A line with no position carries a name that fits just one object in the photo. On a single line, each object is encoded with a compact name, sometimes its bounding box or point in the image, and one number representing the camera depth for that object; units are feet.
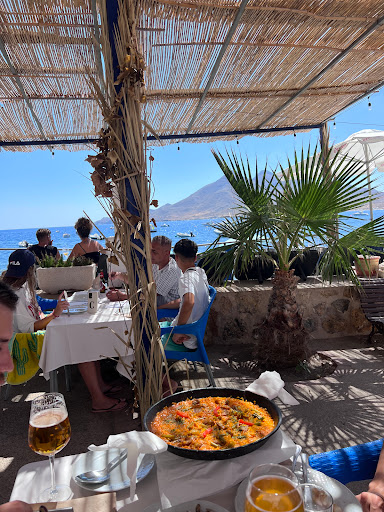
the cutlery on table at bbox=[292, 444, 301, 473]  3.00
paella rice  3.12
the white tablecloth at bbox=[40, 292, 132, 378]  8.84
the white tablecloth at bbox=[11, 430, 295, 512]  2.72
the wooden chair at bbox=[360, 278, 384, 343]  14.30
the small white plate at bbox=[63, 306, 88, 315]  9.54
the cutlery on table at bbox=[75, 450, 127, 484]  3.19
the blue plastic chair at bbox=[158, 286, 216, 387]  9.53
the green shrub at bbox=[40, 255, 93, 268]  10.71
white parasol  27.20
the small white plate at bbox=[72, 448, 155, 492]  3.13
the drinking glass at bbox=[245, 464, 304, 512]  2.15
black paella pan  2.85
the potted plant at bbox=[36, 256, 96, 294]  10.57
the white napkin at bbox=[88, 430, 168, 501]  2.66
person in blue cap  9.22
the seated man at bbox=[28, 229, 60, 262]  18.21
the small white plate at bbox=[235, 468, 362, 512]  2.62
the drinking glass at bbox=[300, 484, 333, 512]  2.41
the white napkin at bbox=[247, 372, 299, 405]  3.81
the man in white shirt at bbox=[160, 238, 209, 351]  9.46
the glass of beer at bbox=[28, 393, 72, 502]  3.45
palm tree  10.64
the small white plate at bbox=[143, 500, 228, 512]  2.58
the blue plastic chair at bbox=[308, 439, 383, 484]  4.55
